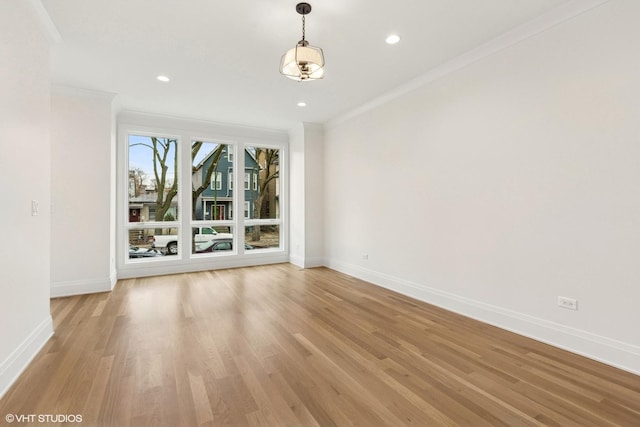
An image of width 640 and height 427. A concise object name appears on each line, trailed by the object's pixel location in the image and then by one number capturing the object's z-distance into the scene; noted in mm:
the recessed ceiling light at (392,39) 2941
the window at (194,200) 5293
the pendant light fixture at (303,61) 2428
